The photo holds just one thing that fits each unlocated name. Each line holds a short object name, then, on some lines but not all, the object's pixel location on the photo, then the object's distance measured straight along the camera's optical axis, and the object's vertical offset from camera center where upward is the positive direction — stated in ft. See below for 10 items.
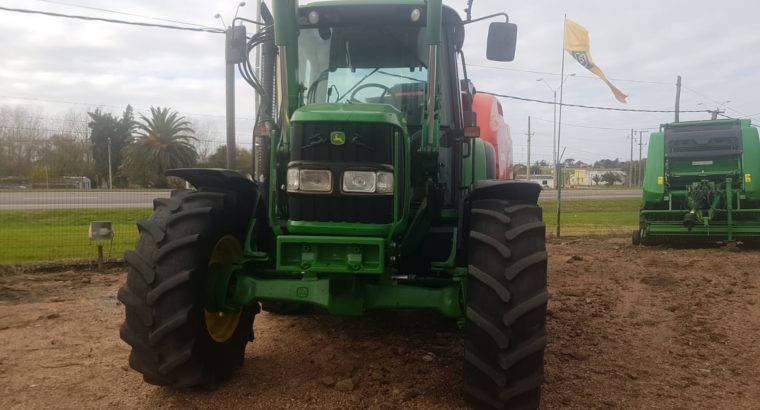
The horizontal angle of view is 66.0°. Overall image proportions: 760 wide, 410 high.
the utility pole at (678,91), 101.18 +14.78
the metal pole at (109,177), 136.19 -1.15
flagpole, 44.91 +0.50
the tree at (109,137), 146.18 +10.07
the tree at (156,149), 132.77 +5.55
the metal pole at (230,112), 34.01 +3.67
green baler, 36.42 -0.50
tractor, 11.05 -1.47
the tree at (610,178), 264.68 -0.99
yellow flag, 46.55 +10.60
